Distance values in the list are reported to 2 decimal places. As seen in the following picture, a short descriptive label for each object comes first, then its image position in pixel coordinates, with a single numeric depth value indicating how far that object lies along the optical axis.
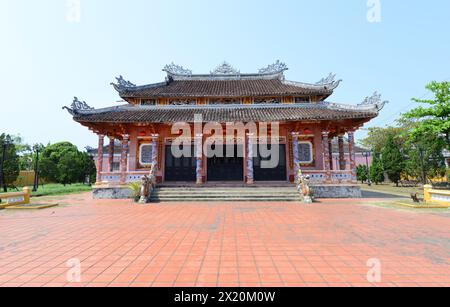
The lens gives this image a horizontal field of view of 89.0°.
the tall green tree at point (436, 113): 13.08
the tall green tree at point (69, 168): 26.42
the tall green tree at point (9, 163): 19.67
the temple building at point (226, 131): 13.04
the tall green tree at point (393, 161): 23.75
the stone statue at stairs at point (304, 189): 10.64
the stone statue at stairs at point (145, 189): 10.91
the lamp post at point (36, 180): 19.10
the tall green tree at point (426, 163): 19.89
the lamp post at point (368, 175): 25.01
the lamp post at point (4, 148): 16.52
